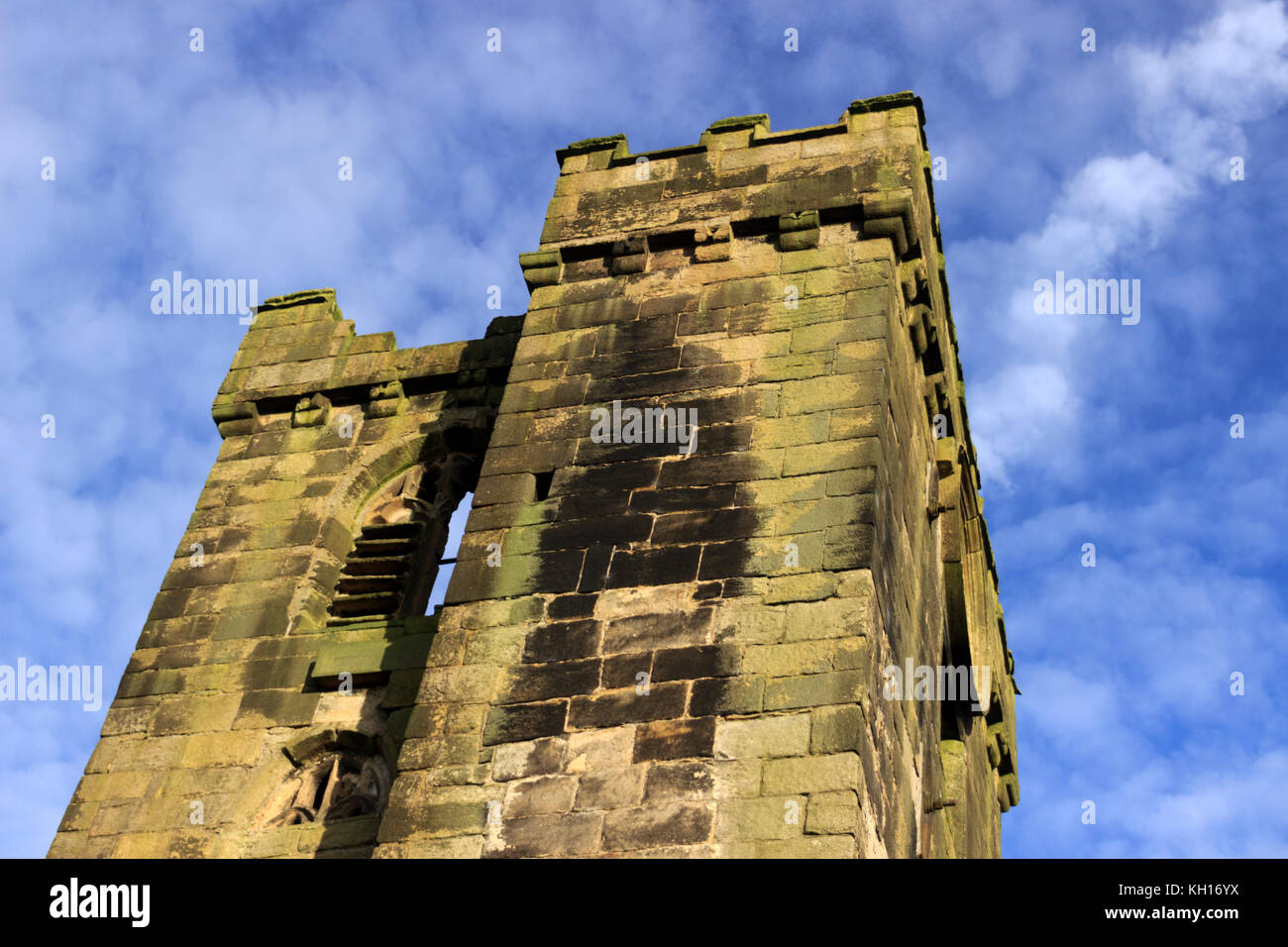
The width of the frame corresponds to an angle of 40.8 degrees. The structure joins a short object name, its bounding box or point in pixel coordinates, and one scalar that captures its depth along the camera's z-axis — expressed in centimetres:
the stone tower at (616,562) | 987
